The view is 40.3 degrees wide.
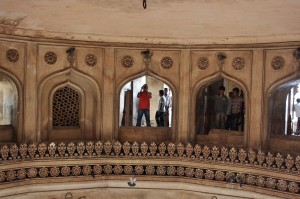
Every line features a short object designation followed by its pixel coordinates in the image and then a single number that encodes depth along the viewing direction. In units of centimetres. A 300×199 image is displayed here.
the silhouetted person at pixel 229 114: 996
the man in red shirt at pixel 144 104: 1045
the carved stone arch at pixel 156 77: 965
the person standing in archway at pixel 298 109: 1072
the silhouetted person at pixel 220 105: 998
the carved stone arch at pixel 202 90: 905
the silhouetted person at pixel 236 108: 972
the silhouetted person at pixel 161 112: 1133
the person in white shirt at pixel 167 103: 1127
